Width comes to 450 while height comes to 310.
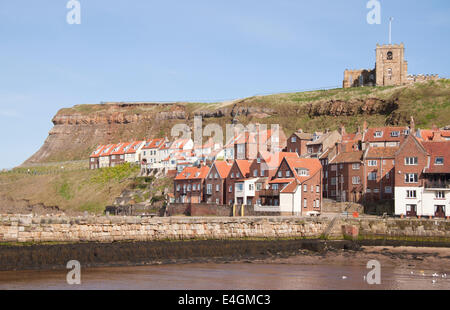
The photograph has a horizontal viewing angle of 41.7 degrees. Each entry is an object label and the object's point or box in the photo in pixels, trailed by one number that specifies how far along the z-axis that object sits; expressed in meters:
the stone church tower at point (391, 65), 143.50
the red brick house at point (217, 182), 83.00
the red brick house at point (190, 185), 87.62
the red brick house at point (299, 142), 97.00
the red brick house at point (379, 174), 73.69
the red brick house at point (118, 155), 139.25
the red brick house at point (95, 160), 145.25
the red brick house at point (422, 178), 63.72
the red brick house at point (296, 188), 69.44
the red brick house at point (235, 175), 80.69
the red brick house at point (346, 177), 75.62
